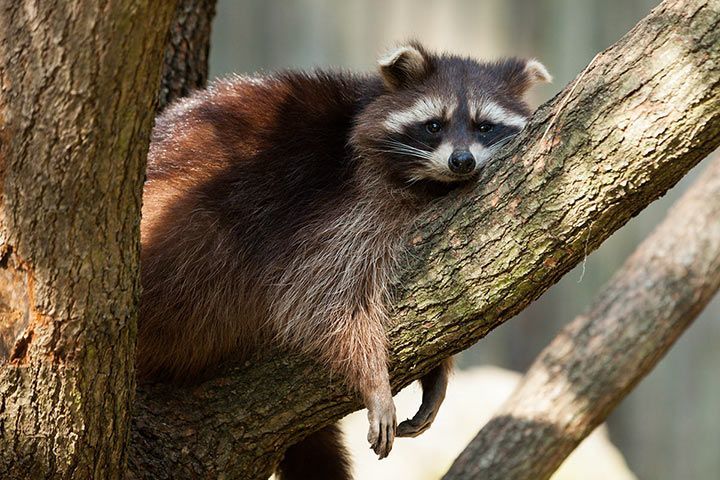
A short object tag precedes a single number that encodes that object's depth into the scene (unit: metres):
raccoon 8.02
